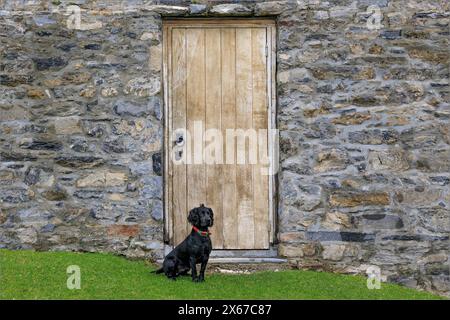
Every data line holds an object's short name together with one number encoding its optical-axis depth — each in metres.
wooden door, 7.32
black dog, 6.14
